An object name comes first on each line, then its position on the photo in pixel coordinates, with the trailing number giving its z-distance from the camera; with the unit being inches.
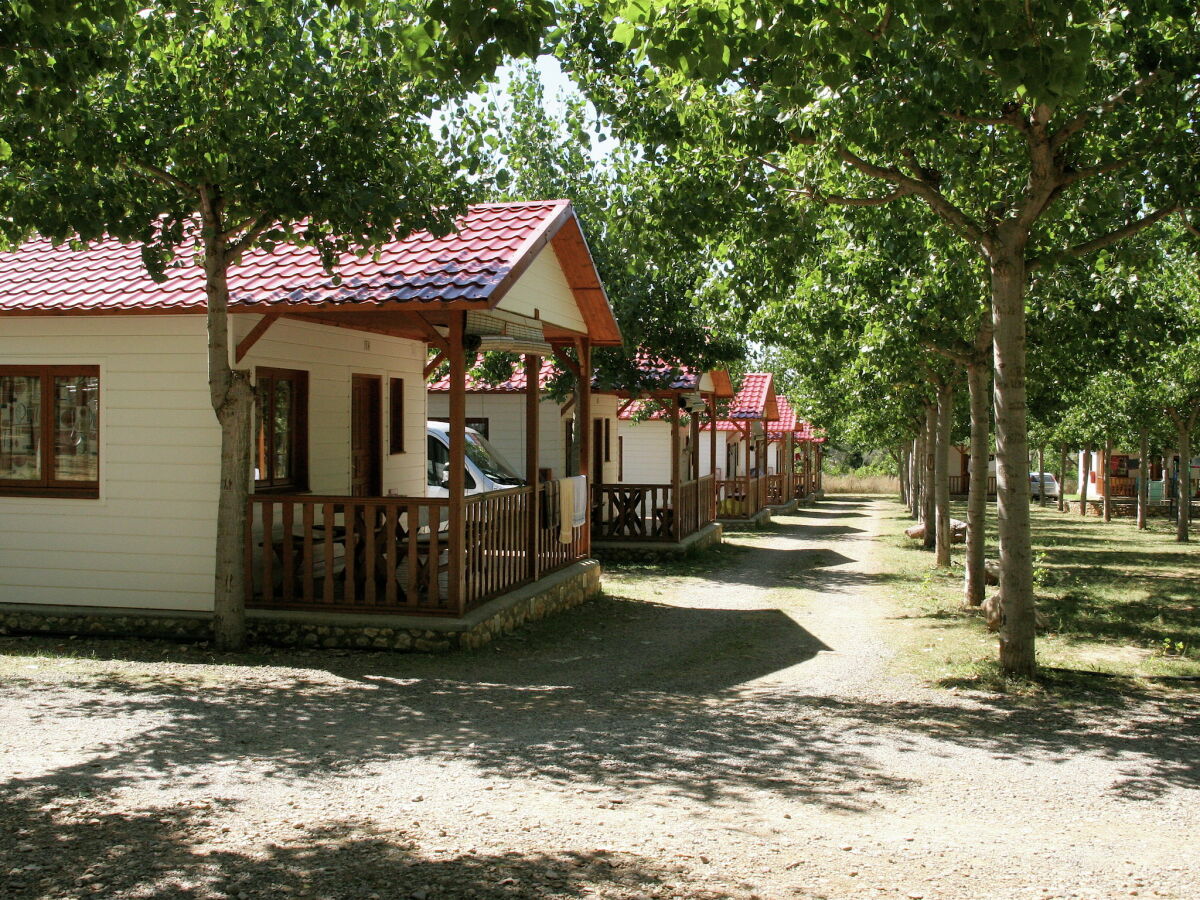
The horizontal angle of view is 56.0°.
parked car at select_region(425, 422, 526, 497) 682.8
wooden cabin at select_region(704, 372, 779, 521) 1285.7
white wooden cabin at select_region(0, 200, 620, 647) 402.0
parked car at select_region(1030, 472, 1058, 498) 2581.2
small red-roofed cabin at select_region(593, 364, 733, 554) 826.8
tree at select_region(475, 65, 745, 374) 409.7
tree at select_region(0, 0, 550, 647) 345.4
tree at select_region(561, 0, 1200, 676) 253.1
